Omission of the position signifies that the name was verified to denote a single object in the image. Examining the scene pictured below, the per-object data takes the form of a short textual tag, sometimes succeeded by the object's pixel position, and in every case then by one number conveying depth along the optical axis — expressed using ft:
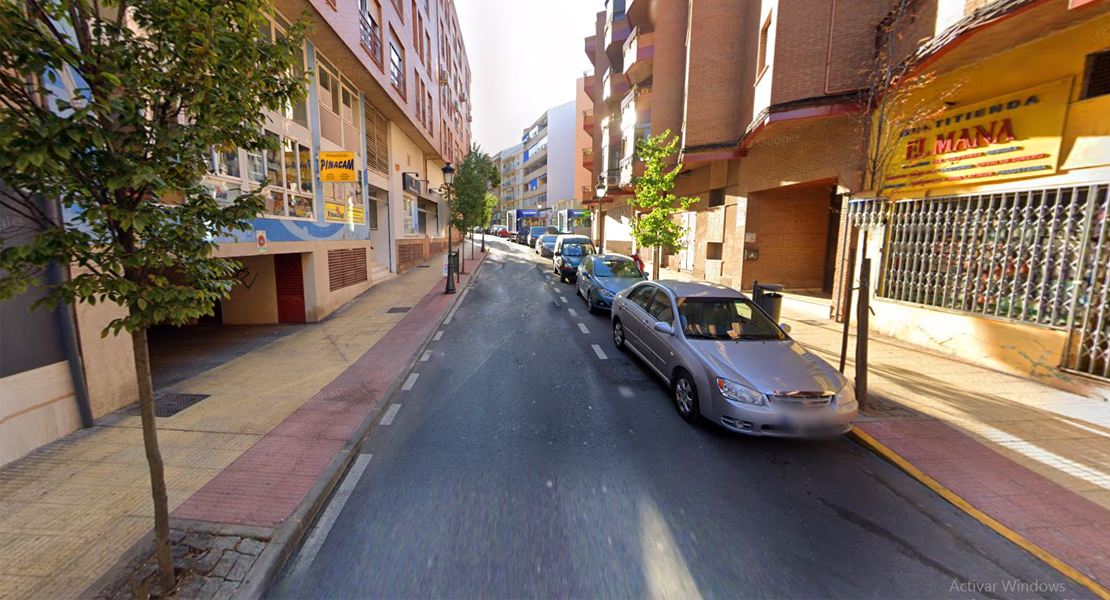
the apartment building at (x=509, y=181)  259.80
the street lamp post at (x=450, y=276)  49.39
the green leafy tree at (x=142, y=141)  7.06
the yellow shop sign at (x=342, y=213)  38.40
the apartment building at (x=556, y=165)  179.42
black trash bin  26.86
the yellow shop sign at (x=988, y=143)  21.16
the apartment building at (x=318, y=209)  15.03
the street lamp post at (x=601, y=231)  102.59
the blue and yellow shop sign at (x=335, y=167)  35.53
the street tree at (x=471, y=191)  76.84
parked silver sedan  14.56
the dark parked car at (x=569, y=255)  60.44
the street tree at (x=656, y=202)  43.96
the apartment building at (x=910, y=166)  20.11
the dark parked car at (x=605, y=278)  37.40
